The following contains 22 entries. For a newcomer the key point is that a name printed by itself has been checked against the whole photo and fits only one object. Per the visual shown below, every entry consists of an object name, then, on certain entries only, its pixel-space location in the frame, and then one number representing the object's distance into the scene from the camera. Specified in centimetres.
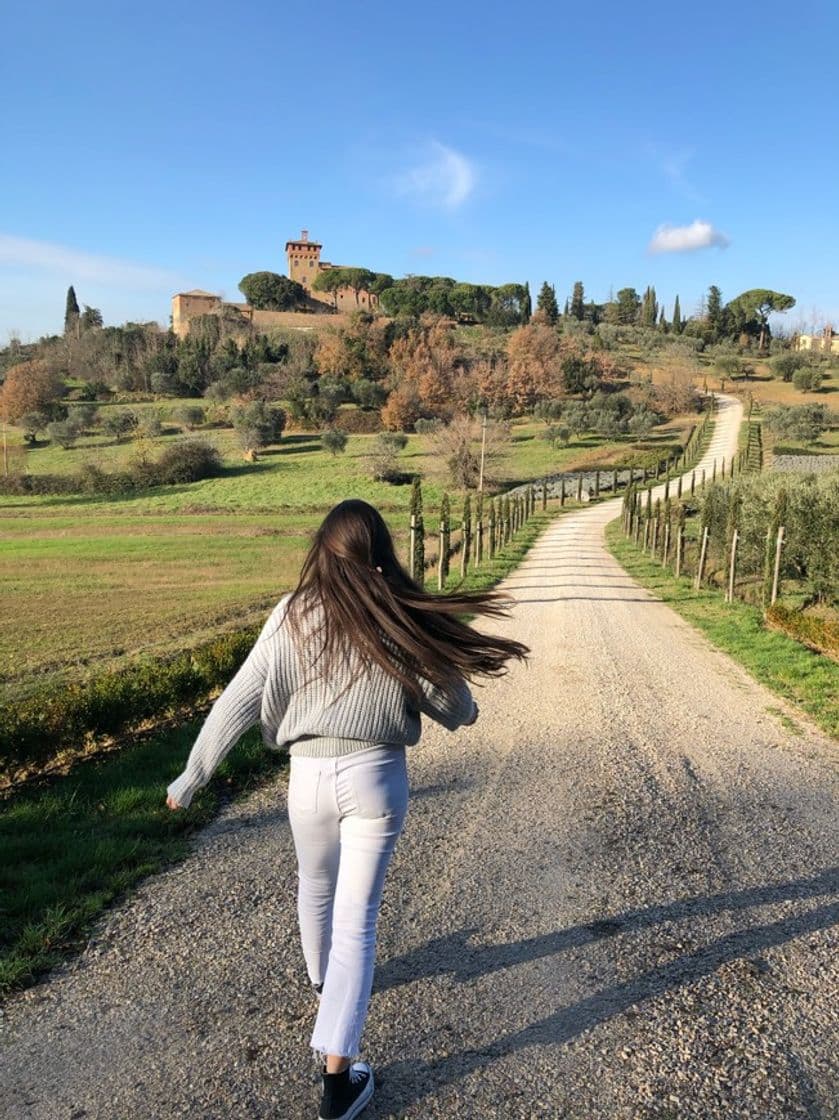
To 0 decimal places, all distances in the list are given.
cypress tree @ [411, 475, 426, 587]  1678
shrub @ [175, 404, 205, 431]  7106
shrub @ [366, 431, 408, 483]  5059
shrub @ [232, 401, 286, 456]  6047
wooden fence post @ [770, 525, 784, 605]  1413
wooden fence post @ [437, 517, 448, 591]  1833
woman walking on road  242
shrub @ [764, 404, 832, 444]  5809
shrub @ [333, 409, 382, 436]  7274
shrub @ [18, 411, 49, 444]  6562
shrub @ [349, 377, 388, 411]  7881
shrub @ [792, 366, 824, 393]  8281
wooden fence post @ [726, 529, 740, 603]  1607
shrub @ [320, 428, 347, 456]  5931
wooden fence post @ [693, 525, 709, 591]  1831
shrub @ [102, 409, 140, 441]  6525
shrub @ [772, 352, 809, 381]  9394
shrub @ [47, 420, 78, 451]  6244
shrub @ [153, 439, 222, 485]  5112
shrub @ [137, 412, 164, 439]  6444
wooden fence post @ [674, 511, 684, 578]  2089
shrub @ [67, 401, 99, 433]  6539
